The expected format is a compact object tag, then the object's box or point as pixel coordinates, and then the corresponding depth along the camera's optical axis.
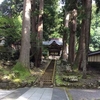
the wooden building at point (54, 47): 23.97
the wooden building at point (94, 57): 13.13
